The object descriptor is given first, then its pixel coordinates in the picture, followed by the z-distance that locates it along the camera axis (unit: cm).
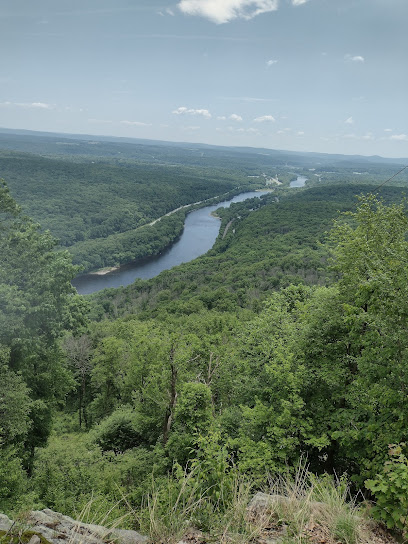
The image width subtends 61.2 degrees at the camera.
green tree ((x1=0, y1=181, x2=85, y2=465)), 1449
